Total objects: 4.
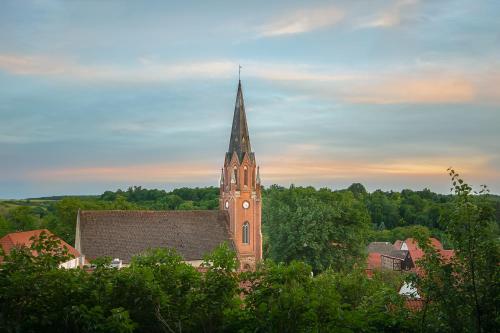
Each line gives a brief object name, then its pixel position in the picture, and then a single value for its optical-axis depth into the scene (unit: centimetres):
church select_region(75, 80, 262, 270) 5153
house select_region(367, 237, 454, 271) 6750
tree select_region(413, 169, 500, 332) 1327
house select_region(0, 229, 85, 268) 4394
